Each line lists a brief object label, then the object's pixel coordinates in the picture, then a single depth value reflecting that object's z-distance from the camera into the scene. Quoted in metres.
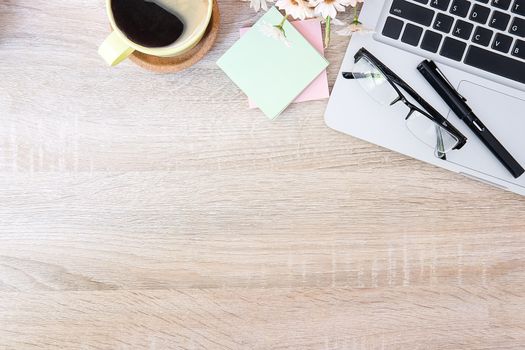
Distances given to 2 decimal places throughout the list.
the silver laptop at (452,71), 0.72
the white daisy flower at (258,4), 0.71
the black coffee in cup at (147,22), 0.68
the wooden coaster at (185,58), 0.74
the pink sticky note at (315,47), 0.76
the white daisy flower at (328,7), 0.69
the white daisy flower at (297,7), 0.69
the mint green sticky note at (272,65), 0.76
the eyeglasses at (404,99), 0.74
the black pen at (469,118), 0.73
